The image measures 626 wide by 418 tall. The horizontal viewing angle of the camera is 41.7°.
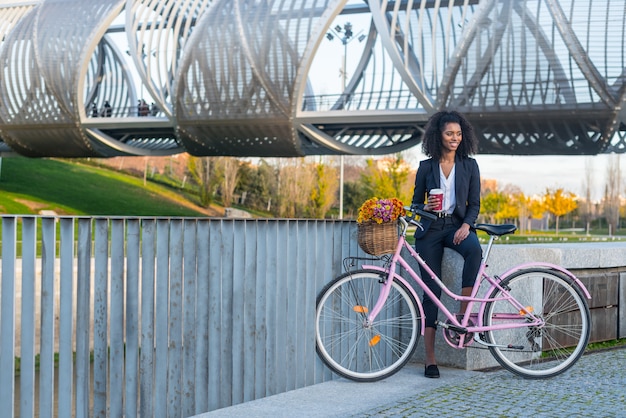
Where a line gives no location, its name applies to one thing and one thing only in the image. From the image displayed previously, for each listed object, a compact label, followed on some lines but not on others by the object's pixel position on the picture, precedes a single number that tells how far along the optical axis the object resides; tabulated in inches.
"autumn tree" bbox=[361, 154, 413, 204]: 1785.2
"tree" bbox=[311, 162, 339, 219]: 1795.0
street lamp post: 1532.1
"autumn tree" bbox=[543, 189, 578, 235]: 2566.4
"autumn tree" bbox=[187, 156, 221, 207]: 1860.2
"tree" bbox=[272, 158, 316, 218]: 1801.2
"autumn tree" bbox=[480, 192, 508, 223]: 2383.1
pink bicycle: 195.2
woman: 203.5
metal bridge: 1140.5
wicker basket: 189.5
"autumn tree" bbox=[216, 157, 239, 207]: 1846.7
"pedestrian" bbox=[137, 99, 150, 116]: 1584.9
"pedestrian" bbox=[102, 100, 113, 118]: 1578.5
